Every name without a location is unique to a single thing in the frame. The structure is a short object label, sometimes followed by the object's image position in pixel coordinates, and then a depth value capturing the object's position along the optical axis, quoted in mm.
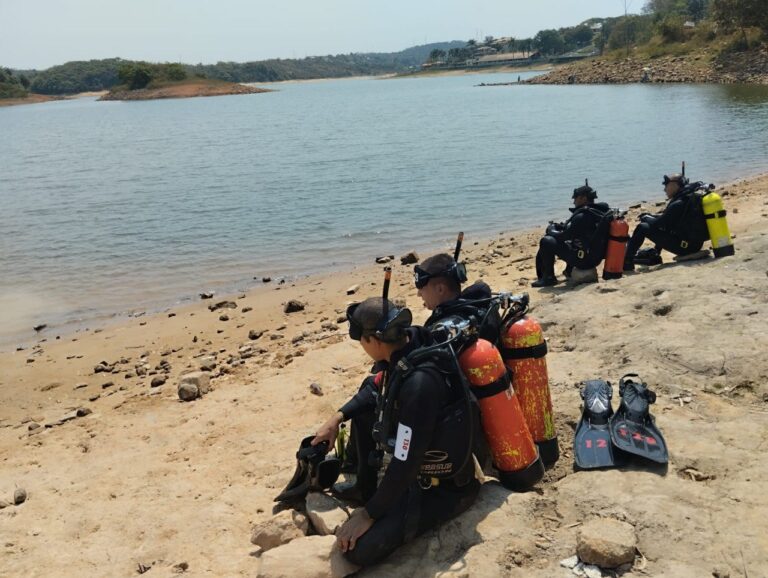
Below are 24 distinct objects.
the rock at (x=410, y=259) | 14375
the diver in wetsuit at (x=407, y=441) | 3922
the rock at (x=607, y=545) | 3785
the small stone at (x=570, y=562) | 3885
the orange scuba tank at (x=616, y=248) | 9891
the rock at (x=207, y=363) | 9078
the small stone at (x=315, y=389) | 7609
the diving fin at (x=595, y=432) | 4855
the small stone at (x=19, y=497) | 6094
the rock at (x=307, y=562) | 4086
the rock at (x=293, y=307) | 11680
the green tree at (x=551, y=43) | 195375
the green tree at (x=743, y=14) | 63344
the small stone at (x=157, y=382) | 8806
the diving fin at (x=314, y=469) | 5082
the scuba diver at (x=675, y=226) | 10000
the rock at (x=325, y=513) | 4578
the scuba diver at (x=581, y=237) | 9961
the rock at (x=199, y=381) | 8234
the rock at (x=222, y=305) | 12266
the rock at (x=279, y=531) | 4688
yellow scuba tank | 9648
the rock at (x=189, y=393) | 8117
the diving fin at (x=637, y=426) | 4785
